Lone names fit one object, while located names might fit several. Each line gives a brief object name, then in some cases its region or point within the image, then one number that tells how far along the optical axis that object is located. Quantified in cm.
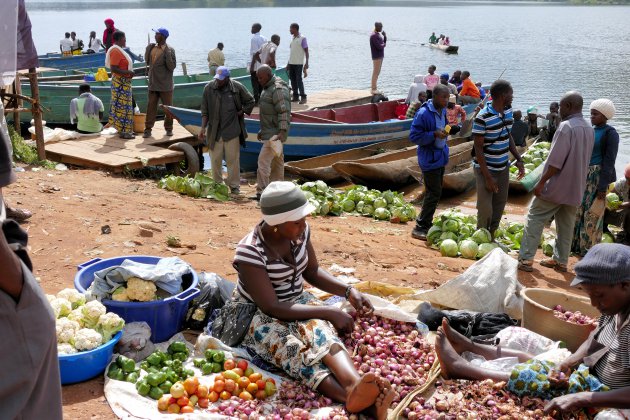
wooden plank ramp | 1005
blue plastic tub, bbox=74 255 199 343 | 416
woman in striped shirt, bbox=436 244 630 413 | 330
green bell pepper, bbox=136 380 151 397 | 369
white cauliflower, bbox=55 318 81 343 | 379
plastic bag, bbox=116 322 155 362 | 408
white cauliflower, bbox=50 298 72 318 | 399
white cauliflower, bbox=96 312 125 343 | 389
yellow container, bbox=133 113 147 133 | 1170
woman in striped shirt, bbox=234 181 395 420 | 375
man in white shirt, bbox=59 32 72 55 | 2259
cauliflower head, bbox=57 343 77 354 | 375
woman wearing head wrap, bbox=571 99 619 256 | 654
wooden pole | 859
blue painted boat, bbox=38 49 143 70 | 2072
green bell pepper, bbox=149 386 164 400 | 368
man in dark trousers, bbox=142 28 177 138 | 1050
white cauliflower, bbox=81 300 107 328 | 388
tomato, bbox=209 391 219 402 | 371
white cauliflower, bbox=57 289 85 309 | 411
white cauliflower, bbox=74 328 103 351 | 375
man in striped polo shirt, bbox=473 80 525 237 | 661
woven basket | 432
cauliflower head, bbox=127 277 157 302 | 420
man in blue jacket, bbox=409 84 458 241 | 726
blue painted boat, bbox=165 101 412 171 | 1176
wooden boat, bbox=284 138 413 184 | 1152
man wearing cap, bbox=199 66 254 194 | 912
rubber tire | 1077
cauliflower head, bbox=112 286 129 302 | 417
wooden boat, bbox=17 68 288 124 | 1400
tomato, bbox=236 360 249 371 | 390
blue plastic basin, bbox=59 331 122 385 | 371
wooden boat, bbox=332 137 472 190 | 1117
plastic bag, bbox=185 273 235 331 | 447
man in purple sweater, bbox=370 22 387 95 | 1762
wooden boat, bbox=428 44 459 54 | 4150
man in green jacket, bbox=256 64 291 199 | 897
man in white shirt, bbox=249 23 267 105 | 1457
